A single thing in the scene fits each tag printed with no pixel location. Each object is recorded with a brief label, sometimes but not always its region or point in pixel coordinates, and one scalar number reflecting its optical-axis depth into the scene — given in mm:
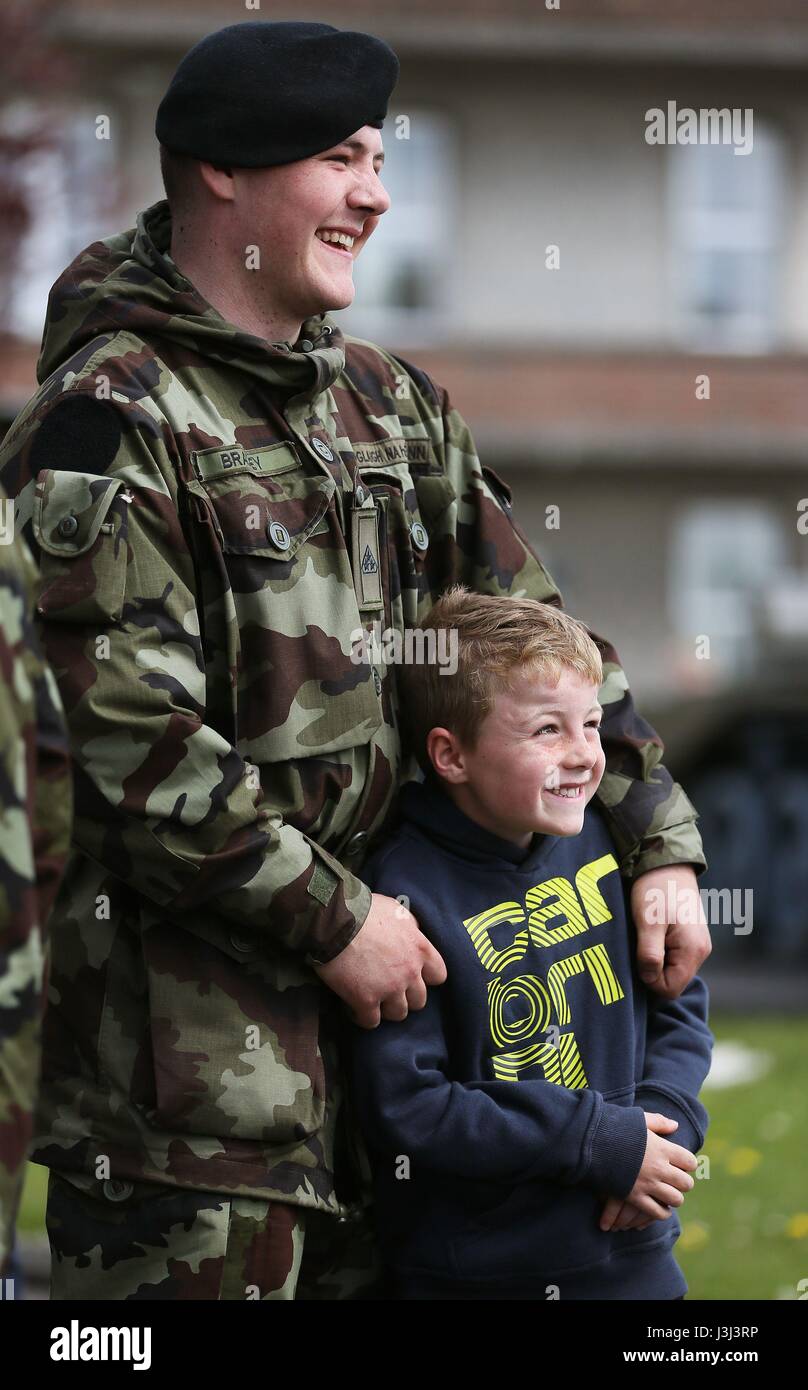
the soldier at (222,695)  5543
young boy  5910
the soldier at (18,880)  4246
